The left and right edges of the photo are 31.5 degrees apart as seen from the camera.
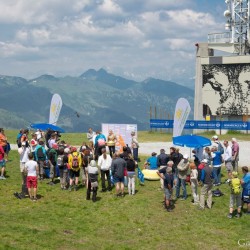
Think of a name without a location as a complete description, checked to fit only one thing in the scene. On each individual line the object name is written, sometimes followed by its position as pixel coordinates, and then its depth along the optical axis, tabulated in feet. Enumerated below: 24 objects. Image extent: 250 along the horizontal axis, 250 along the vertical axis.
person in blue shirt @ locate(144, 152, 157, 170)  78.06
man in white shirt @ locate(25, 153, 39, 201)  62.13
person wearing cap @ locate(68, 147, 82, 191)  67.15
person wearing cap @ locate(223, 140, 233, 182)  74.54
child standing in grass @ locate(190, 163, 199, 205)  62.35
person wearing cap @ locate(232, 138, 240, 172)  75.68
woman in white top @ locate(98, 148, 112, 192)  67.11
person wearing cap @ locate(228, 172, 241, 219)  57.82
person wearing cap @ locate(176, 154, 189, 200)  64.13
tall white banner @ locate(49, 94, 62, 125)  110.32
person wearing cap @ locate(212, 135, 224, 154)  74.49
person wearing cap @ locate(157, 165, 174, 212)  60.13
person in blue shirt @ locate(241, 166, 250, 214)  57.91
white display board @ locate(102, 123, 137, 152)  89.40
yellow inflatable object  76.95
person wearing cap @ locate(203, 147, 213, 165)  70.18
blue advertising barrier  158.16
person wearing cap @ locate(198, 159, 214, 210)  60.95
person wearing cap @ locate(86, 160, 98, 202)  62.95
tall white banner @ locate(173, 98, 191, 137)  82.26
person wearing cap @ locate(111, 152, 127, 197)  64.49
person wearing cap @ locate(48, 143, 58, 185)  71.87
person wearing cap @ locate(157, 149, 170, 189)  69.10
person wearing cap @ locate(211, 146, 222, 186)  71.77
